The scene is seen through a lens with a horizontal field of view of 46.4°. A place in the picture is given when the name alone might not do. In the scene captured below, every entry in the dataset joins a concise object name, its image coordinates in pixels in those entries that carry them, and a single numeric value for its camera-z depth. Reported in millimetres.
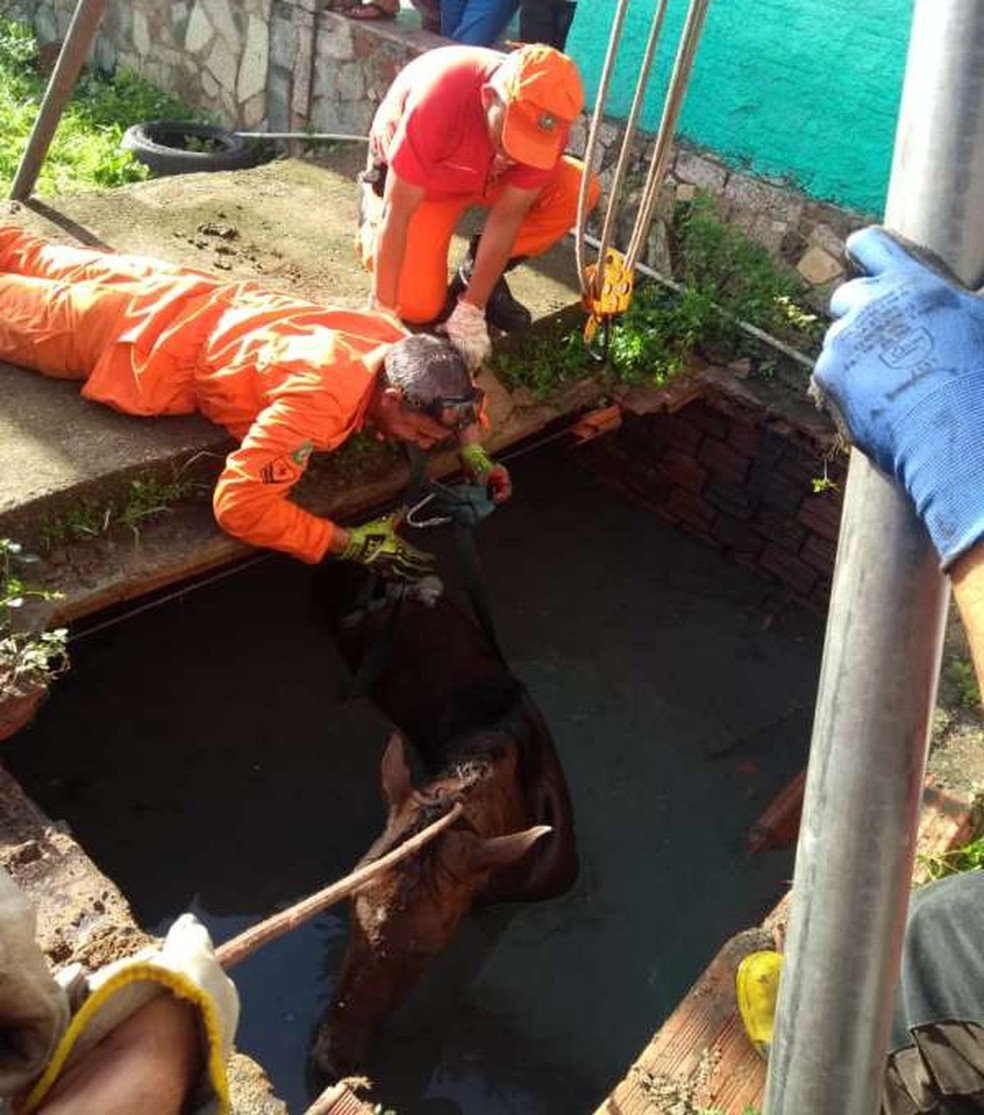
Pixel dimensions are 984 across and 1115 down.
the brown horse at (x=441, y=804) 3945
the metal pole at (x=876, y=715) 1244
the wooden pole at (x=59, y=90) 5254
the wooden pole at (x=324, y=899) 2367
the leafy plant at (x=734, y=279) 6105
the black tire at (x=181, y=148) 7195
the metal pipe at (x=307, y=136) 7000
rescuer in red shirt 4633
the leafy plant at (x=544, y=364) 5574
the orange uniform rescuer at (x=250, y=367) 4176
